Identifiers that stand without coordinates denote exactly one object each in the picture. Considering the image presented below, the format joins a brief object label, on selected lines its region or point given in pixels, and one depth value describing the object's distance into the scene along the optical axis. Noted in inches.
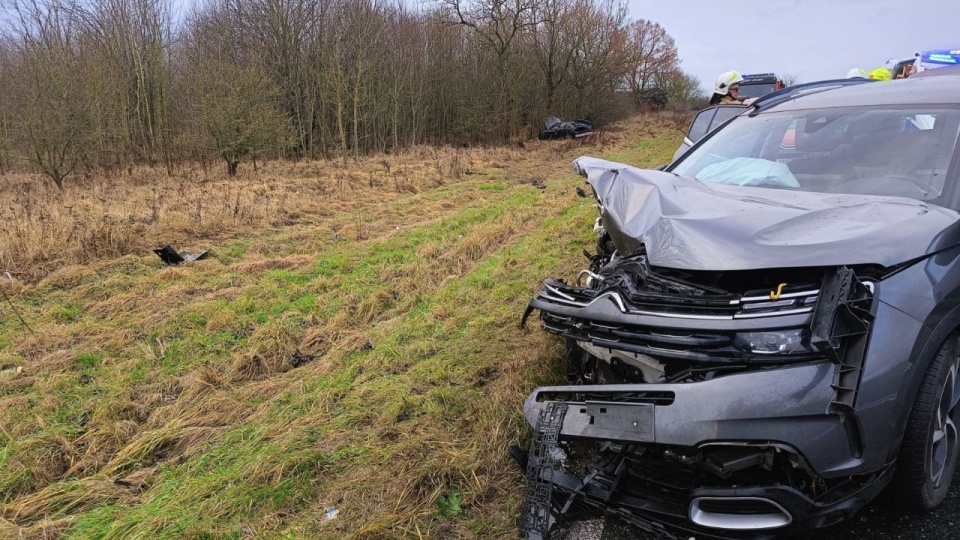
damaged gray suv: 72.8
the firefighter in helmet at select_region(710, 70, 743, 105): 336.8
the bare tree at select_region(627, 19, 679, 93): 1547.7
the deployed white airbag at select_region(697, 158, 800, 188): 126.0
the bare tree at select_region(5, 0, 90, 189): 514.9
